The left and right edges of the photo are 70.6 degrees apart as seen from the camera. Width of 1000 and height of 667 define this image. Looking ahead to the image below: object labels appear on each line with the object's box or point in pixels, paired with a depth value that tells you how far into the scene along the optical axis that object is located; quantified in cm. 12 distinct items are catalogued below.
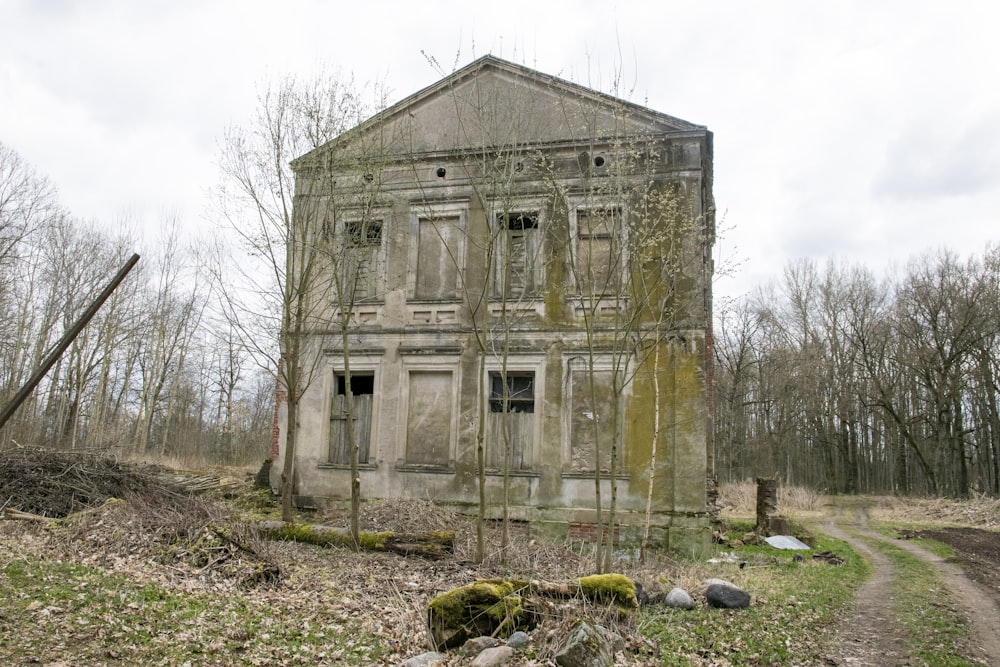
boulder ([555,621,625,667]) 607
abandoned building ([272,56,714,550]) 1416
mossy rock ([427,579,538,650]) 686
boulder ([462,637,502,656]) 647
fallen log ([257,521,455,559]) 1146
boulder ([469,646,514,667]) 607
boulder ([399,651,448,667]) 617
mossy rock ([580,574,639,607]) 766
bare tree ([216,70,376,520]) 1285
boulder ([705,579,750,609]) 885
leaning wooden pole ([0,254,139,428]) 802
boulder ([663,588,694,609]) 884
